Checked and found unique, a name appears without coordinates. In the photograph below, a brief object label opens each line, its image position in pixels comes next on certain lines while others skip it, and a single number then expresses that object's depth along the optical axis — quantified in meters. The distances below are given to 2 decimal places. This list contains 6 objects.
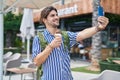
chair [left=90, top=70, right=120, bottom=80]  4.12
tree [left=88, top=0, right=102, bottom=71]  11.27
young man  2.67
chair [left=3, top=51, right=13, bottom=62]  10.35
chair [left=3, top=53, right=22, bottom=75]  8.81
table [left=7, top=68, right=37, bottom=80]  6.92
